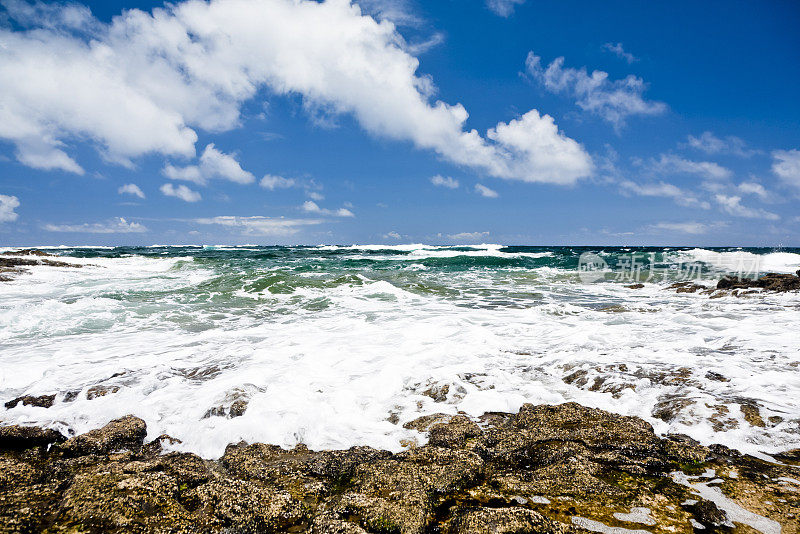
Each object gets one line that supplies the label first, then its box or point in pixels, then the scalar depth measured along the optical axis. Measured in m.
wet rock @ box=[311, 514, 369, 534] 1.95
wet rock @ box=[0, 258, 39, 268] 19.72
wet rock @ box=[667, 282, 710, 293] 12.61
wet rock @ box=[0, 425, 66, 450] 3.02
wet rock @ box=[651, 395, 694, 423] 3.43
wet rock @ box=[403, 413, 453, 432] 3.42
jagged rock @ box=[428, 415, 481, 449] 3.02
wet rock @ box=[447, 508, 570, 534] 1.90
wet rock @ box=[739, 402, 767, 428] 3.15
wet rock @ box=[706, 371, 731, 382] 4.12
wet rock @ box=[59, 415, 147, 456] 2.94
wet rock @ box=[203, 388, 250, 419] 3.72
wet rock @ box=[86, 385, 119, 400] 4.13
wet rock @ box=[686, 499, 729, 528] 2.01
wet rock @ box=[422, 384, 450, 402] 4.10
